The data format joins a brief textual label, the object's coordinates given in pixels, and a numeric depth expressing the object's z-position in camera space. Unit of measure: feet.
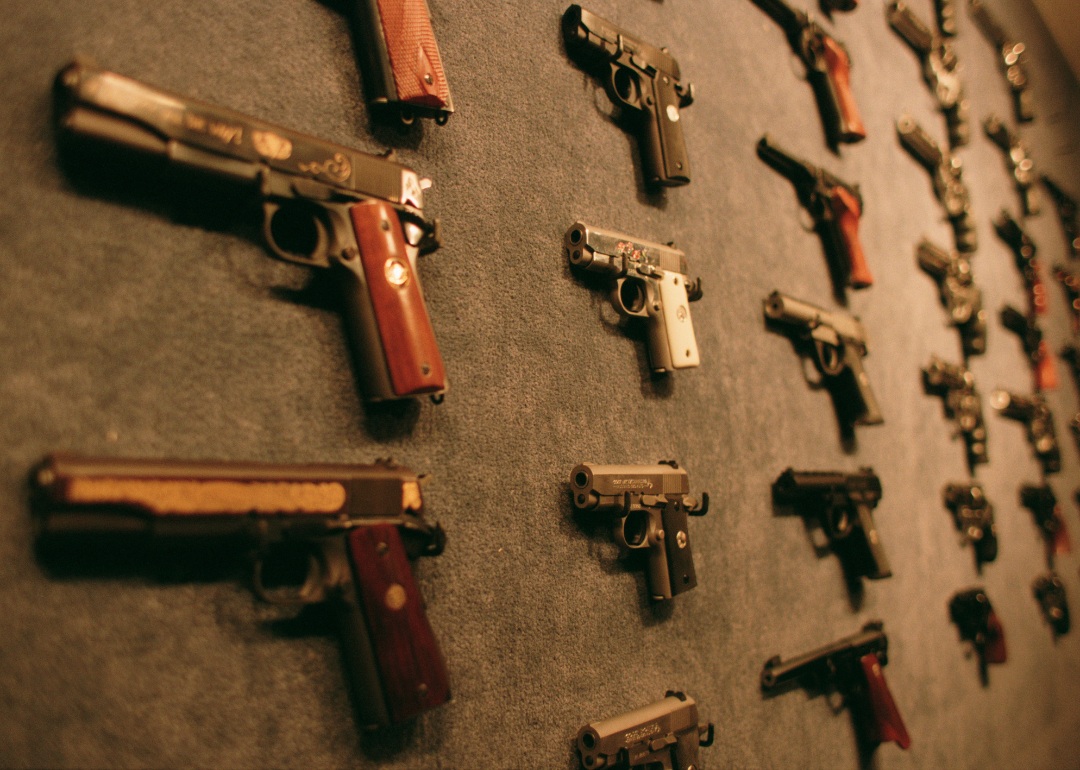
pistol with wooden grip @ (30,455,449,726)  2.31
